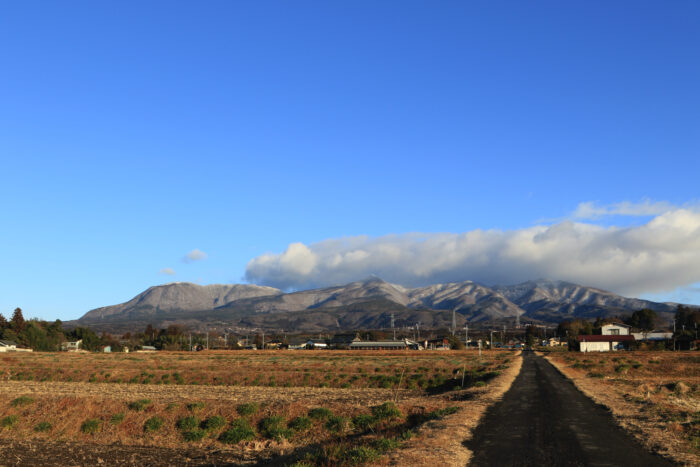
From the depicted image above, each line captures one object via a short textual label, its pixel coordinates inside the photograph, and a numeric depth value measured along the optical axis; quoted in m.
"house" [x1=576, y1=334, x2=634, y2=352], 174.75
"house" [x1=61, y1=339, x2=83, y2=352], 175.82
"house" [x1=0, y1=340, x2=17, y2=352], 147.51
